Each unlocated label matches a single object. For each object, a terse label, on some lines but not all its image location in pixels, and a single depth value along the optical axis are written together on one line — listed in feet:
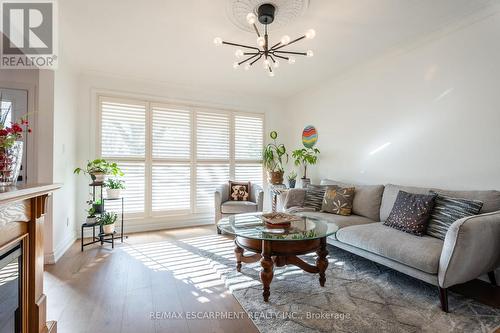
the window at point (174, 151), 13.33
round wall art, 14.92
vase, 4.21
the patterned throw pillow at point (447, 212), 7.01
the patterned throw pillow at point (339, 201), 10.52
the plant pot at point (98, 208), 11.23
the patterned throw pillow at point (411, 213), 7.68
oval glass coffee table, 6.66
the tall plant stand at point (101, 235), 11.08
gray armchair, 12.93
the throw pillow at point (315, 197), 11.49
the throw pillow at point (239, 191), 14.02
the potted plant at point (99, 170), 11.21
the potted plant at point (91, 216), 11.18
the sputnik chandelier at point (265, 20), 7.02
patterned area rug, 5.67
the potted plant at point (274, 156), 16.47
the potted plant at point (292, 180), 14.85
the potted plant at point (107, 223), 11.43
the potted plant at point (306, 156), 14.35
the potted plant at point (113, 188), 11.71
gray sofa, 6.00
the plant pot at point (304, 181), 14.24
